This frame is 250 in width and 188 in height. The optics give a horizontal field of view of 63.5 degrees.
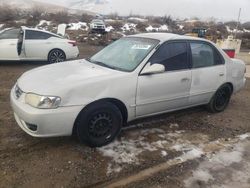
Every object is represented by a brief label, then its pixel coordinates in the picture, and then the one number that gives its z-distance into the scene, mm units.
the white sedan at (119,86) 2606
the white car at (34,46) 6599
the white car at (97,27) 18027
